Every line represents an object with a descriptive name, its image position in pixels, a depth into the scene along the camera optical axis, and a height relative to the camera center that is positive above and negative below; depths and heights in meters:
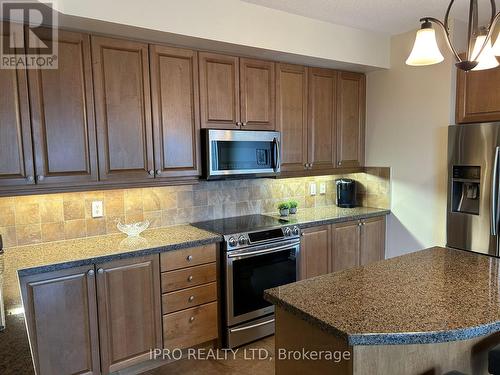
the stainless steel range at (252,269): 2.65 -0.87
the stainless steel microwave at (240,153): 2.73 +0.04
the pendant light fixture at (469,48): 1.54 +0.48
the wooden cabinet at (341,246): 3.13 -0.84
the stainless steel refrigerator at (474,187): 2.68 -0.26
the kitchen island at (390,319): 1.21 -0.59
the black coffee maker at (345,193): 3.79 -0.39
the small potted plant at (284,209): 3.35 -0.48
